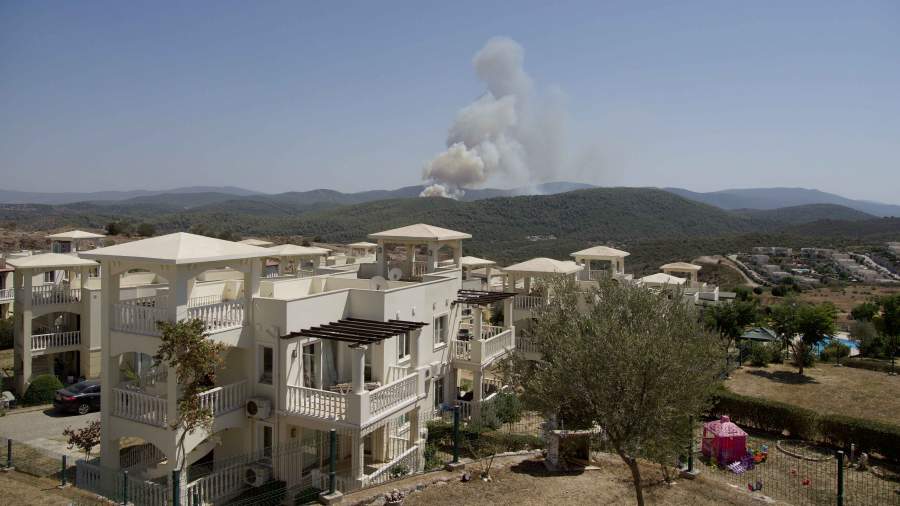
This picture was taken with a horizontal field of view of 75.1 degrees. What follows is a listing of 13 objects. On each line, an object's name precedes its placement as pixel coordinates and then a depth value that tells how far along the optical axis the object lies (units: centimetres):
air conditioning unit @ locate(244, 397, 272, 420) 1373
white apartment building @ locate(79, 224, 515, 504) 1295
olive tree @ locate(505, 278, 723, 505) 925
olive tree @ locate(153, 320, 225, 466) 1184
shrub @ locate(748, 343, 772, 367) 3012
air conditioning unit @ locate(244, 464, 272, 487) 1364
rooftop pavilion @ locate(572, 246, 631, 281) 3011
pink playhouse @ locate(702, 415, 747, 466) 1625
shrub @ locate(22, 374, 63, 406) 2070
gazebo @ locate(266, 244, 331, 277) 2784
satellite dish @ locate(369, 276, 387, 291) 1969
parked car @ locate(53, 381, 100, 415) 1945
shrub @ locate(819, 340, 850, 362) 3188
